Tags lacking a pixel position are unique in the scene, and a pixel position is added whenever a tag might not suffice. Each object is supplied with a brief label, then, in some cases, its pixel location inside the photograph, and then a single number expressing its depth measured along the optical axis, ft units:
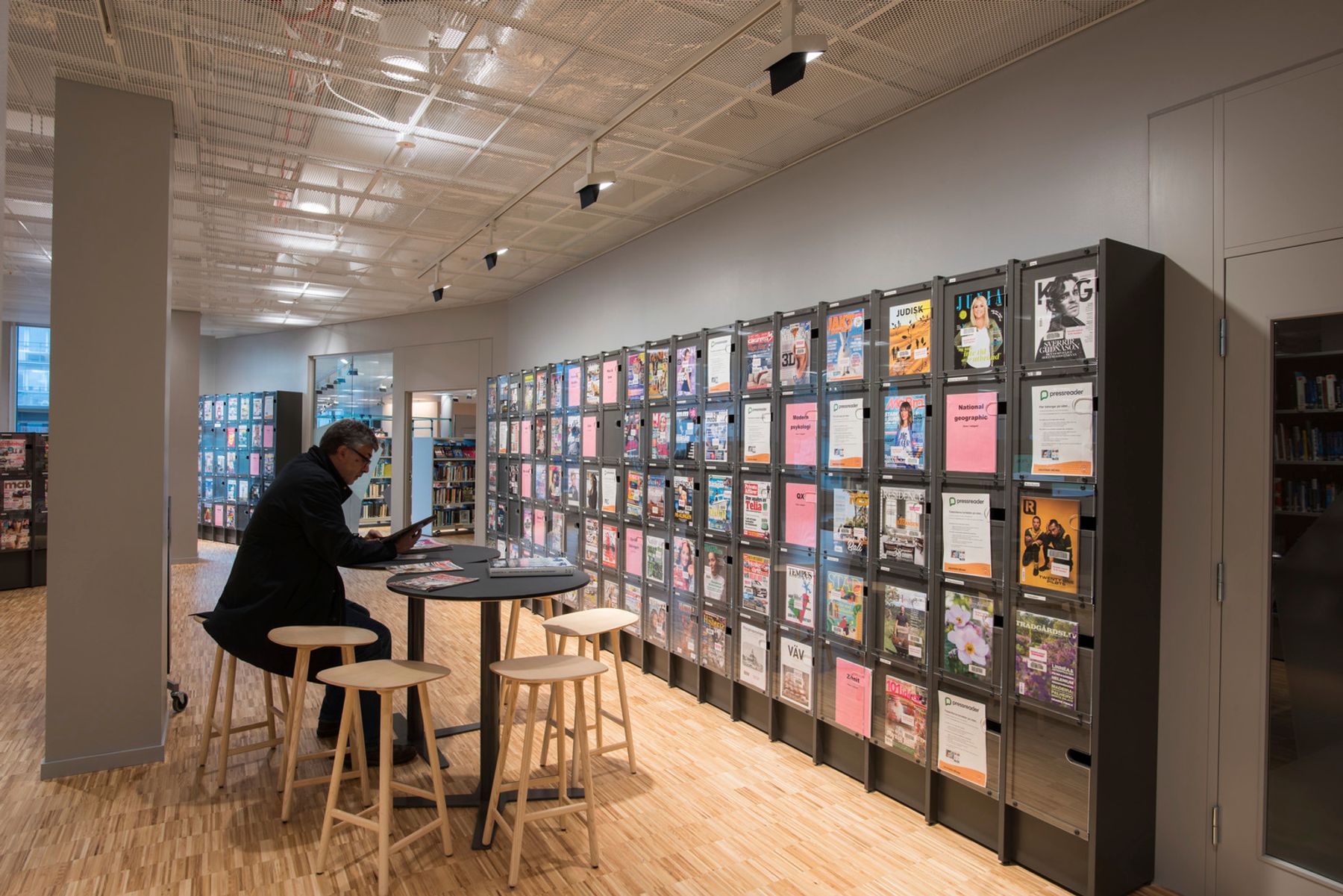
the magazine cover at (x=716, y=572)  17.11
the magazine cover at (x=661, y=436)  19.10
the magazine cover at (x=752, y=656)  15.87
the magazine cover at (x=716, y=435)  17.22
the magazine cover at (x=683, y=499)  18.22
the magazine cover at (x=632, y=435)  20.34
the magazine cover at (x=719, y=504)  17.06
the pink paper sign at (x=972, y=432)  11.59
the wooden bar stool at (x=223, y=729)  12.96
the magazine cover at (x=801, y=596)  14.70
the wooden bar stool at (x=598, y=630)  13.00
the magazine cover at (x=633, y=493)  20.11
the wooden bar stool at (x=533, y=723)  10.48
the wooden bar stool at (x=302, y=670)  11.98
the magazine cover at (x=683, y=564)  18.15
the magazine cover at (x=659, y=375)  19.33
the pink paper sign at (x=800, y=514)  14.80
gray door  9.42
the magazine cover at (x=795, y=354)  15.02
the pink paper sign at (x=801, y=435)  14.83
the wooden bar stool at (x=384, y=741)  10.14
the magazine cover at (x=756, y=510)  15.98
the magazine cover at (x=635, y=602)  20.08
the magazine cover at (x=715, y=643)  17.01
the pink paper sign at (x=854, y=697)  13.44
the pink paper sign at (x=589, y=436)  22.49
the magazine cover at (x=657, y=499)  19.12
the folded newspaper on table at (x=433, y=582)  11.34
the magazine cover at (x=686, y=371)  18.30
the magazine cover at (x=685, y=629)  17.95
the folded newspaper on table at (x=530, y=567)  12.49
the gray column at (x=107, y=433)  13.53
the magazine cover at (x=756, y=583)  15.87
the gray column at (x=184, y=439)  34.88
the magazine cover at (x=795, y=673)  14.75
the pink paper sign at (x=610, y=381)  21.50
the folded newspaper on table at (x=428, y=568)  12.82
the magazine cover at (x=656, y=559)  19.16
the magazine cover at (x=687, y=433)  18.12
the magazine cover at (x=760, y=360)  15.96
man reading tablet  12.59
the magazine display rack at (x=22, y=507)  28.89
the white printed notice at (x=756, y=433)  15.99
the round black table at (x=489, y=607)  11.06
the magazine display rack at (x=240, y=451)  42.63
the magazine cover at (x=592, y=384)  22.33
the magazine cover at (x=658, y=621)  19.17
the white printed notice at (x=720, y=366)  17.12
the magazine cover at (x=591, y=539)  22.24
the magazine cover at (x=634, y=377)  20.29
